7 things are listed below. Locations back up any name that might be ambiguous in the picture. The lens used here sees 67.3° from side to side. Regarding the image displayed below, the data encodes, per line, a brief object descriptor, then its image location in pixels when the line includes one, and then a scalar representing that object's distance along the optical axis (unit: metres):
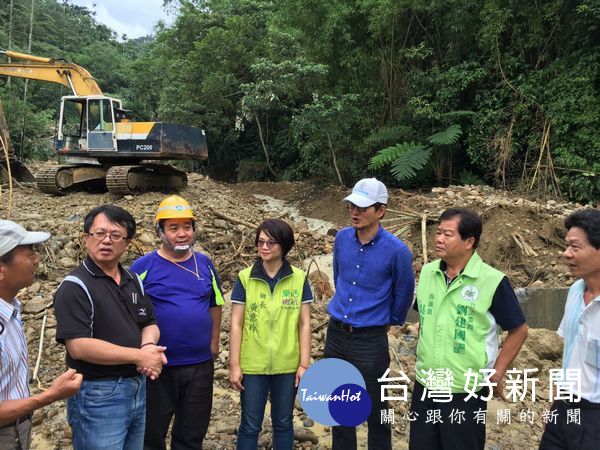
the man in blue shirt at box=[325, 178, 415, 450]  2.58
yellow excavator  10.94
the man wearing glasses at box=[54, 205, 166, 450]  1.85
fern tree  11.72
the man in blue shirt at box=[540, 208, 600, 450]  1.93
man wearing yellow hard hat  2.32
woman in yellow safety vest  2.45
